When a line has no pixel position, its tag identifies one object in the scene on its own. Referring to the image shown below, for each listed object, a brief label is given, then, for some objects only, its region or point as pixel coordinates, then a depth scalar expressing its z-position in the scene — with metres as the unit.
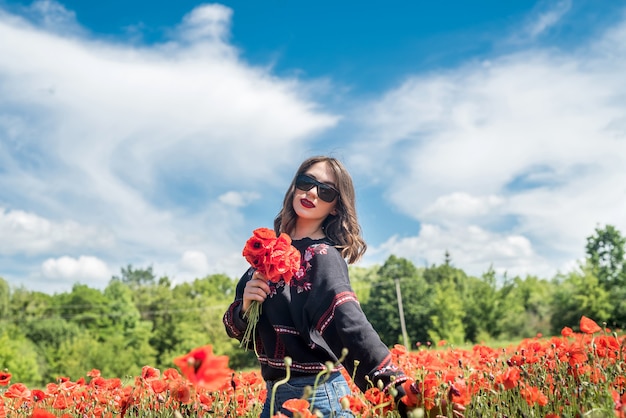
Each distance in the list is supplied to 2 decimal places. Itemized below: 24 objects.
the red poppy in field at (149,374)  3.40
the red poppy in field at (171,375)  3.85
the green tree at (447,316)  35.09
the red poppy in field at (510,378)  2.38
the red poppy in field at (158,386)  3.30
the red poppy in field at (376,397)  2.37
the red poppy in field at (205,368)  1.51
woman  2.68
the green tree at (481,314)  38.13
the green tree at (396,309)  36.91
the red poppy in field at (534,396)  2.33
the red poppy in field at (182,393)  2.10
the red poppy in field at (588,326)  3.26
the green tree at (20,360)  31.61
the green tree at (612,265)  32.69
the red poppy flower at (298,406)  1.90
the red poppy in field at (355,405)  2.24
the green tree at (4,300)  44.22
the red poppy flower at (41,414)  2.02
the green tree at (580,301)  32.09
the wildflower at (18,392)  3.60
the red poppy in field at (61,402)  3.64
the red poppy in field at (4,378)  3.34
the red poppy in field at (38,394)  3.94
